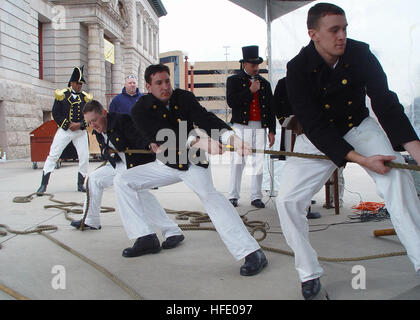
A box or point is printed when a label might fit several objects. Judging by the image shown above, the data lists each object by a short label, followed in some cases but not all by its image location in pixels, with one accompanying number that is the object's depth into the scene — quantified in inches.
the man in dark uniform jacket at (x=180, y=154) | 109.1
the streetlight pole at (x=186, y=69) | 965.9
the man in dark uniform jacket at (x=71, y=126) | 249.6
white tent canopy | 218.3
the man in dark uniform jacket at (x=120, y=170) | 130.0
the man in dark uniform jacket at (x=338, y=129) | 83.2
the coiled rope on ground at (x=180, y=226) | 91.4
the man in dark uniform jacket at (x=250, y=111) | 204.5
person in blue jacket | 249.3
